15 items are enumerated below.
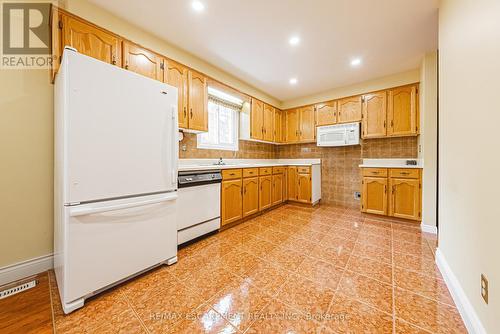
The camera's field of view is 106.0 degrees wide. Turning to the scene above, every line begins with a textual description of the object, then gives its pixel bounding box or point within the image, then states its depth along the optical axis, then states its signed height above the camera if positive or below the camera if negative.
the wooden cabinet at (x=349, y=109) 3.62 +1.13
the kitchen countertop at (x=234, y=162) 2.46 +0.09
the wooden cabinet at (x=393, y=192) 2.87 -0.41
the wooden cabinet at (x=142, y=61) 1.99 +1.17
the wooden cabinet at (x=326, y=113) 3.89 +1.13
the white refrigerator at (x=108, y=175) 1.23 -0.07
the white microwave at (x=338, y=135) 3.60 +0.64
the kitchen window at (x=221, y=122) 3.27 +0.85
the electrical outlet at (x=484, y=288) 0.97 -0.64
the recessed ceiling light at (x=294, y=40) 2.30 +1.58
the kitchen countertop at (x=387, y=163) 3.02 +0.07
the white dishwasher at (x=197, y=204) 2.11 -0.46
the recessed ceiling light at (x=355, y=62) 2.80 +1.61
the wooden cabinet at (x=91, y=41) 1.65 +1.17
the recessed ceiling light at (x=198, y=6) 1.79 +1.56
